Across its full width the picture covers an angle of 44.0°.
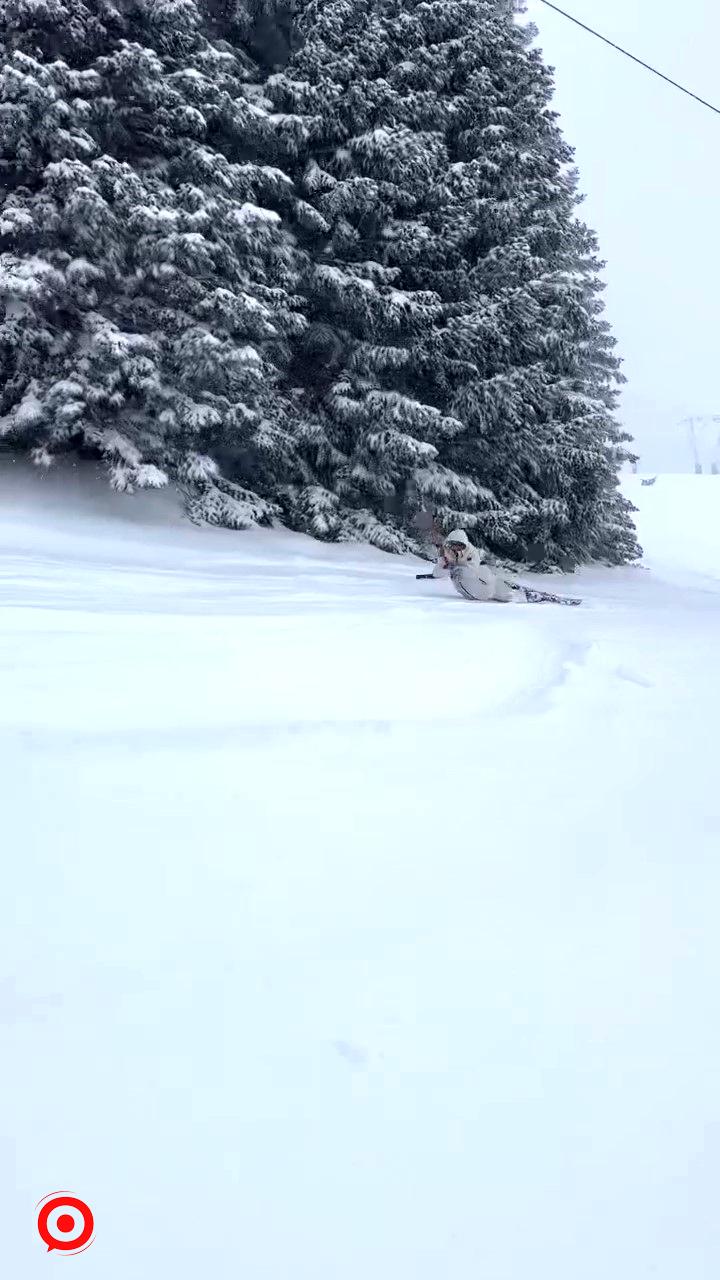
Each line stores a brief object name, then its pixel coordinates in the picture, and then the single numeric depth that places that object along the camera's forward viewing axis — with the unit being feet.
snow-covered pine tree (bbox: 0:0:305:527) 33.76
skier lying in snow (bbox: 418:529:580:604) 25.27
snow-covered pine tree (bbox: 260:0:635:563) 40.73
